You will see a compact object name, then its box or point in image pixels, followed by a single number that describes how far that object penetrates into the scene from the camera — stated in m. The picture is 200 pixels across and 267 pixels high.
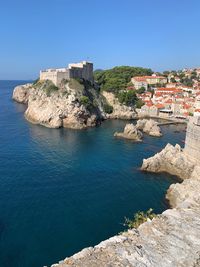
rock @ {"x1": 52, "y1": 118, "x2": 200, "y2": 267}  9.35
